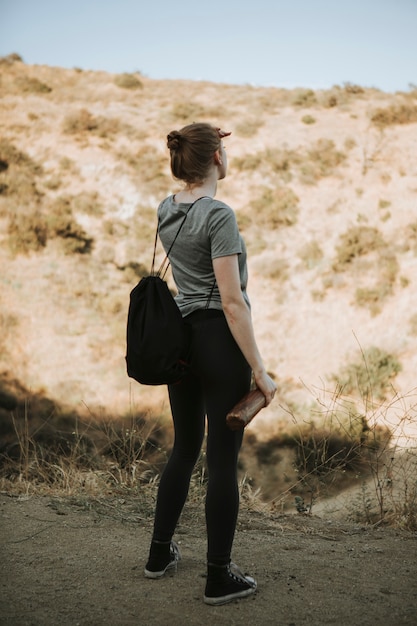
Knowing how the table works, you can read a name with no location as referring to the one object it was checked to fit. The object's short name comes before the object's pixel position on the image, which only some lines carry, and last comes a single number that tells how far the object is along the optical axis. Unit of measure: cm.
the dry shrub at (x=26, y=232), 1377
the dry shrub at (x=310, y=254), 1402
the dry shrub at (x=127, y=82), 1898
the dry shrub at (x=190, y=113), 1736
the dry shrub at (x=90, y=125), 1652
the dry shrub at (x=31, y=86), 1777
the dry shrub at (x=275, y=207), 1483
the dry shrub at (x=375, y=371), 1132
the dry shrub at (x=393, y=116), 1723
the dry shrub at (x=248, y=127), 1694
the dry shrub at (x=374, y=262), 1333
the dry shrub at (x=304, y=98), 1831
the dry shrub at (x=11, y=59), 1878
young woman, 221
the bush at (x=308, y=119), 1747
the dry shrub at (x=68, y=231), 1400
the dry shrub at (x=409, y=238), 1416
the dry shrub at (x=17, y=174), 1475
